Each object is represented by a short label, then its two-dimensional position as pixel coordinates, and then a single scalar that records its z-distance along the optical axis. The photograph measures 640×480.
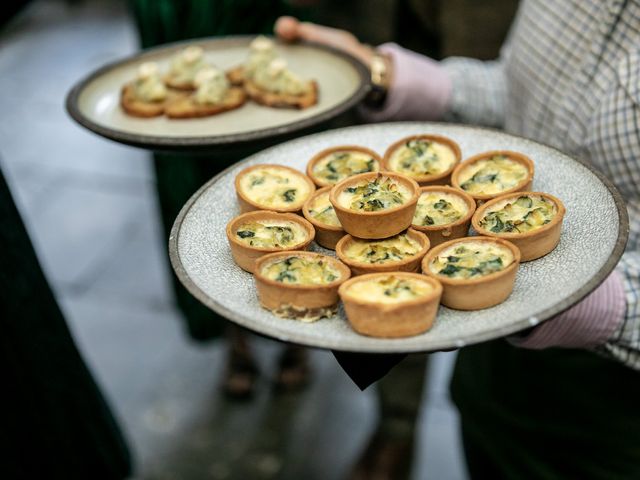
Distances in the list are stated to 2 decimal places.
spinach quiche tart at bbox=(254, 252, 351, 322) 1.08
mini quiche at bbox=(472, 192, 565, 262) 1.16
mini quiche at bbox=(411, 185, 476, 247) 1.22
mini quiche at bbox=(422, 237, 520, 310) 1.07
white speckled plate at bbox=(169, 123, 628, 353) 1.01
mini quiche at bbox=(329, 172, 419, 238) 1.18
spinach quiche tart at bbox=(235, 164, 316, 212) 1.31
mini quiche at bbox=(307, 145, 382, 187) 1.39
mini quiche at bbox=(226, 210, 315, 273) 1.17
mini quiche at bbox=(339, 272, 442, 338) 1.02
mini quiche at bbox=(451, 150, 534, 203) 1.30
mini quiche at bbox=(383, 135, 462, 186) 1.37
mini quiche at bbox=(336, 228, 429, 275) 1.14
